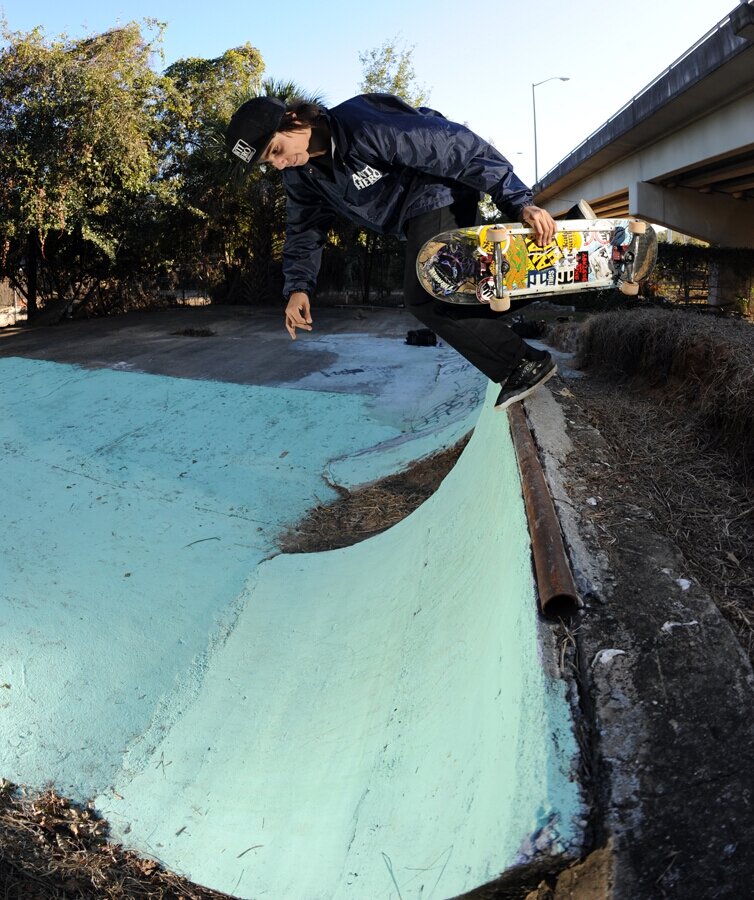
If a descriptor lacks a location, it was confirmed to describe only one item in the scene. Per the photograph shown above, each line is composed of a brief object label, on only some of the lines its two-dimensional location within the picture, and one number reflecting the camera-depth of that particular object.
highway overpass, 10.83
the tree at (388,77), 24.14
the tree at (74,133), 12.18
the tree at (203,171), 15.73
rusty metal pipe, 1.48
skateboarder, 2.60
